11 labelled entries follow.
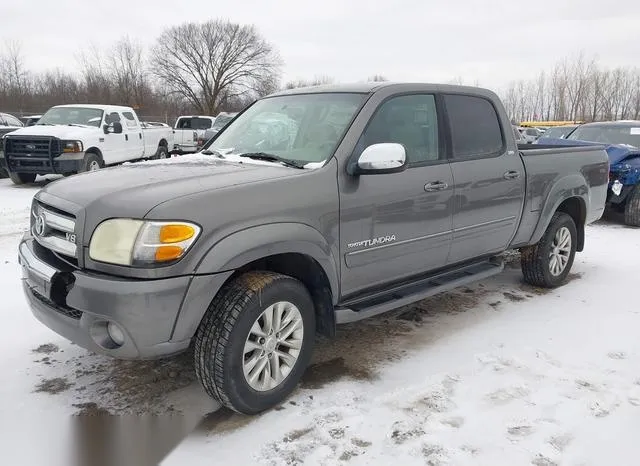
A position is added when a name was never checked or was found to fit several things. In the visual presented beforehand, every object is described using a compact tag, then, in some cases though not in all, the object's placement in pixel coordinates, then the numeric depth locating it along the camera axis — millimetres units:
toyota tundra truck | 2654
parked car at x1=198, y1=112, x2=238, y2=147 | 19106
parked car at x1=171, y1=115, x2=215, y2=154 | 22109
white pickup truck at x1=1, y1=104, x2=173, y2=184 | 11391
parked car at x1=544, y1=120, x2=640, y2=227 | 8484
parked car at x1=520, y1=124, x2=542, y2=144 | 15886
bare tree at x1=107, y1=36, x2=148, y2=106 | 51250
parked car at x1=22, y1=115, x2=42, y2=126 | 19039
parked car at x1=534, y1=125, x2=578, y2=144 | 11172
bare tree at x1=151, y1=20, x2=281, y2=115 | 60500
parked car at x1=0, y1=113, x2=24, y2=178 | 12872
